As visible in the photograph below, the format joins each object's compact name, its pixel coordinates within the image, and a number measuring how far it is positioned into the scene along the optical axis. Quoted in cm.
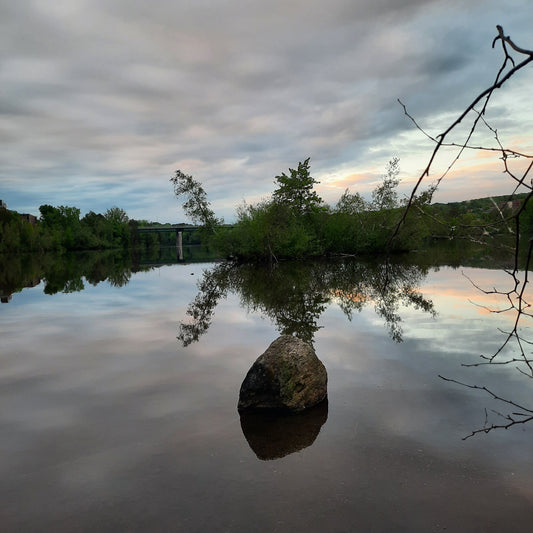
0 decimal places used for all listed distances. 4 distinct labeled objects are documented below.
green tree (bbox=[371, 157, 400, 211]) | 5991
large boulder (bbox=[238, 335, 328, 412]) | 873
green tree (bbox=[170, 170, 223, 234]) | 6775
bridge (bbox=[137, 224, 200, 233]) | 17864
